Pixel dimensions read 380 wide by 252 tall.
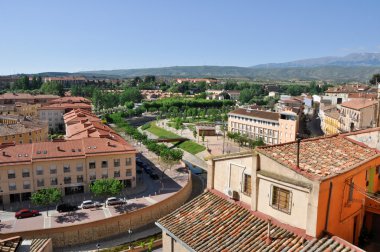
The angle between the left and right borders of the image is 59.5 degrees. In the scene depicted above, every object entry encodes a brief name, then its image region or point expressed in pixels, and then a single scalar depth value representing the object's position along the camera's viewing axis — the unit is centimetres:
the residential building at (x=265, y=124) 7461
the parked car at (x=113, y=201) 3991
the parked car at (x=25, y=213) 3642
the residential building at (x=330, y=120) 7981
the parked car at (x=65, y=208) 3809
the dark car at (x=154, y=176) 5163
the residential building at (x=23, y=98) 10894
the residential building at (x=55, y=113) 9256
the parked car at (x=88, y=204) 3912
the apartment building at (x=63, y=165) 4084
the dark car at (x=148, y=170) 5446
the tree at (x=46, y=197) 3753
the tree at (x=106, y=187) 4012
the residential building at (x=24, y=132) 5699
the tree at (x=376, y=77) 10975
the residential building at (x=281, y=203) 1131
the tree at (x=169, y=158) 5500
